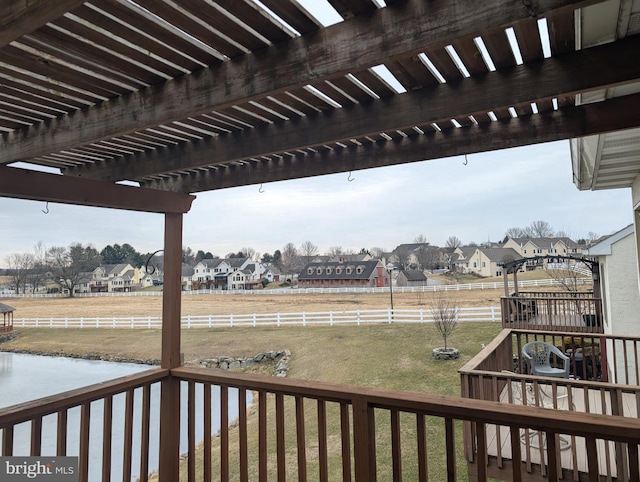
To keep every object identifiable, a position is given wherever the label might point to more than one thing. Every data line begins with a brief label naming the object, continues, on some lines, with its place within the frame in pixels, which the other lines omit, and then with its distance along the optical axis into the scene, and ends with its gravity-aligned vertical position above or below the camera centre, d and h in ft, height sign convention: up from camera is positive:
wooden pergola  3.42 +2.24
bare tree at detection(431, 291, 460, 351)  38.30 -5.58
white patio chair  17.15 -4.77
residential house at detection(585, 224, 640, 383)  20.44 -1.34
